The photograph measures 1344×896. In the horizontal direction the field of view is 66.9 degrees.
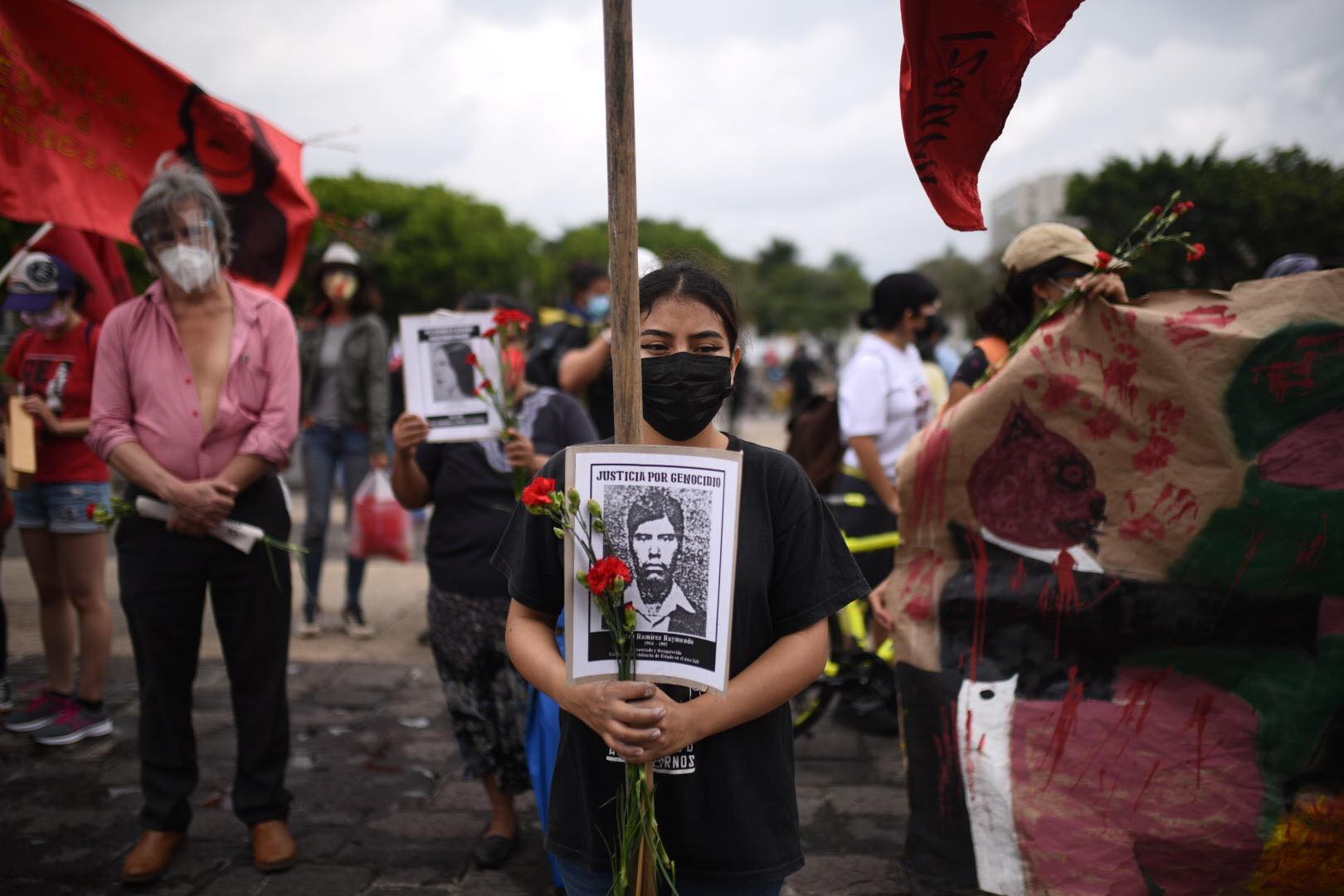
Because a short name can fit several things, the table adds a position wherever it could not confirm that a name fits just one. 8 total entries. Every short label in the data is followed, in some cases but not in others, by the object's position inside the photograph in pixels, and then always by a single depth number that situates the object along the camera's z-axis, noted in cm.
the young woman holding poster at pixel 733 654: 196
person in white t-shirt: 477
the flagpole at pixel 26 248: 435
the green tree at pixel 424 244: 4234
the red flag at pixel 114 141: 415
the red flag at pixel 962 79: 233
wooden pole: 183
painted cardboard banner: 277
